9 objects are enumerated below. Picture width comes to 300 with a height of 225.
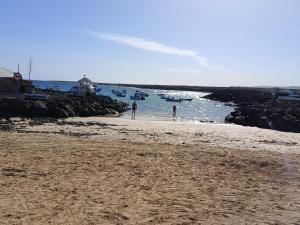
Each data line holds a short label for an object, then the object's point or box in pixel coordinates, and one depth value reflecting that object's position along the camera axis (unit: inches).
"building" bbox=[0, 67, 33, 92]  953.9
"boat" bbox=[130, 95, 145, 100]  1800.5
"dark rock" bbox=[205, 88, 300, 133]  691.5
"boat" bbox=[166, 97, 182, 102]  1843.2
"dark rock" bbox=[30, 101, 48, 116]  656.7
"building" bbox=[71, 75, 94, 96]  1341.3
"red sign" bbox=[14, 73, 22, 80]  816.1
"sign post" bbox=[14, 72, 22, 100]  816.3
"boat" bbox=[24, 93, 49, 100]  888.8
